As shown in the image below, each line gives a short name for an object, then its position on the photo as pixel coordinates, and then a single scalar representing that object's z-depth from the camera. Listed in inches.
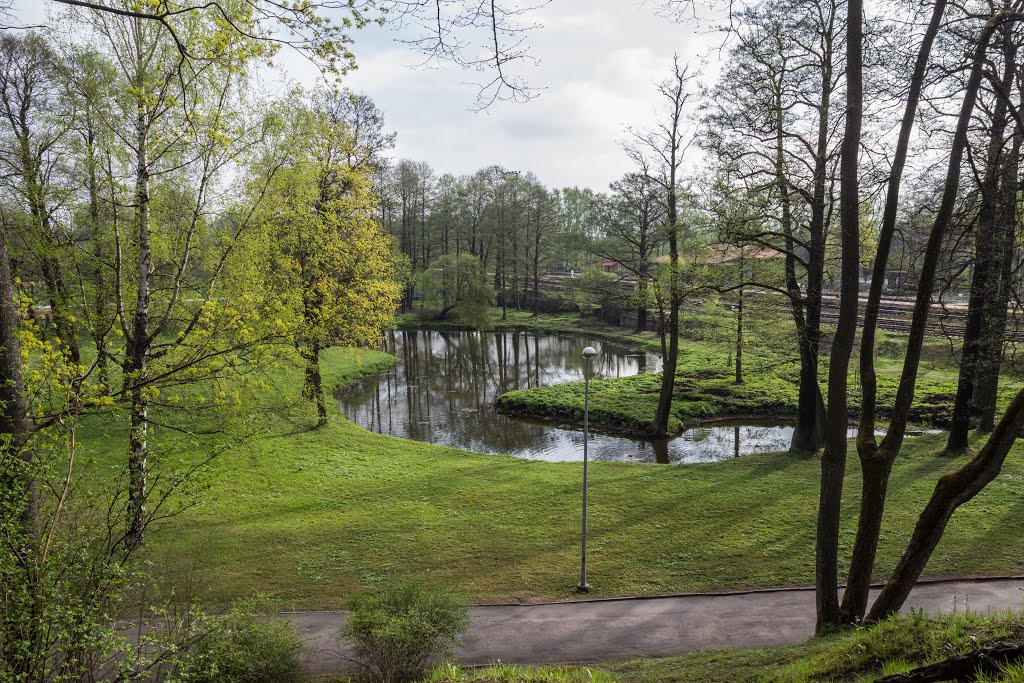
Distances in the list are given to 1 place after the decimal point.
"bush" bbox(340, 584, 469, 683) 272.5
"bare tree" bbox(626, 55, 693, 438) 724.7
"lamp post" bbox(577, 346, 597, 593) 390.9
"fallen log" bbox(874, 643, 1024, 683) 150.1
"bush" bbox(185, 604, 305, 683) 246.4
